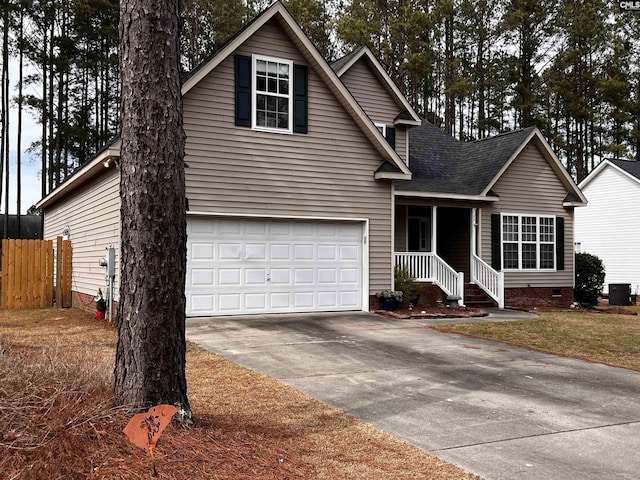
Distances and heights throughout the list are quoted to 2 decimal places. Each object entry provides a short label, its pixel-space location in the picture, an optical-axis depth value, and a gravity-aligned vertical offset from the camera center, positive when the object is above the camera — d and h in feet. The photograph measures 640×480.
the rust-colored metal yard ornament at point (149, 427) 12.49 -3.72
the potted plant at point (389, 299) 49.14 -3.71
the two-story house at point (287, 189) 43.52 +5.48
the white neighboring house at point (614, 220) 88.07 +5.31
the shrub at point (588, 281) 68.08 -3.04
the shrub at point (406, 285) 51.96 -2.70
